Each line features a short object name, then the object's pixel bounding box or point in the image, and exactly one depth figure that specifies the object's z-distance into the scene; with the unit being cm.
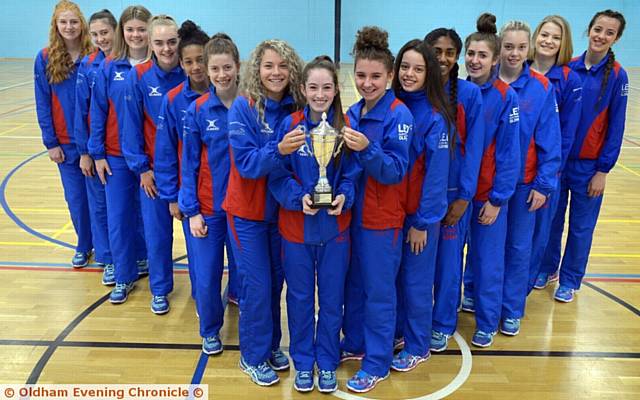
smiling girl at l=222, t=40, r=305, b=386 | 257
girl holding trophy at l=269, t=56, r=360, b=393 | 247
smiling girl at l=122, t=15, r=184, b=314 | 325
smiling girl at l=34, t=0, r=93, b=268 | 389
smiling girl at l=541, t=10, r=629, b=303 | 353
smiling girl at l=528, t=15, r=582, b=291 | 345
